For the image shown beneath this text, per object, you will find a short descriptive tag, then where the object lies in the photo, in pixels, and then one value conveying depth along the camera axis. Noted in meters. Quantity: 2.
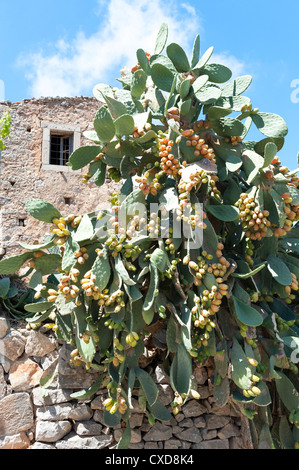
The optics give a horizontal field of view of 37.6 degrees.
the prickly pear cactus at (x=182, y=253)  2.46
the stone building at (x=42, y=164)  5.38
